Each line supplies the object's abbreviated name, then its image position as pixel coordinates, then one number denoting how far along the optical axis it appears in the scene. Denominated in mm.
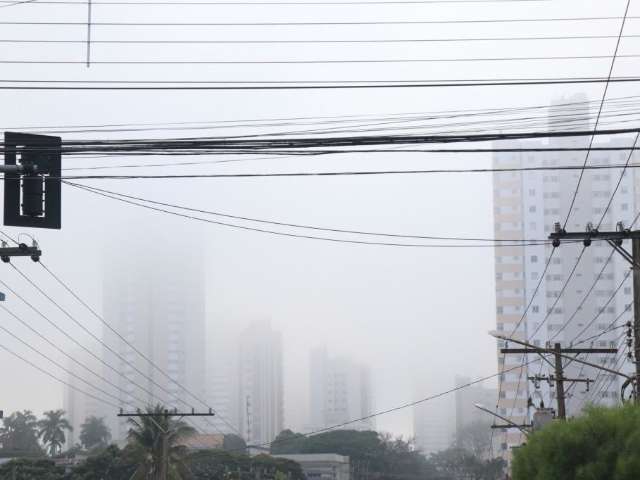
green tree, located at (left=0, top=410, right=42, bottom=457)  188125
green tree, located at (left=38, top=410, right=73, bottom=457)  192625
